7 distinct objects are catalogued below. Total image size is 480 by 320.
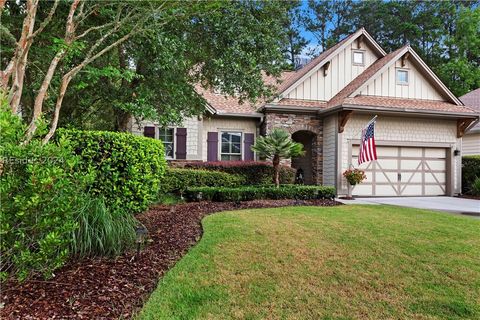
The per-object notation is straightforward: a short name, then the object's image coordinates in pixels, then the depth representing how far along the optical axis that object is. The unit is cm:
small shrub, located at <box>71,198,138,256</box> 379
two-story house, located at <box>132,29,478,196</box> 1235
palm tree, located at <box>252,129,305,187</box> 1016
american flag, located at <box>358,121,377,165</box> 1013
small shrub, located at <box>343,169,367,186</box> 1145
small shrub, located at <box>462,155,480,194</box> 1326
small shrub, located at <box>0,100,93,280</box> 272
